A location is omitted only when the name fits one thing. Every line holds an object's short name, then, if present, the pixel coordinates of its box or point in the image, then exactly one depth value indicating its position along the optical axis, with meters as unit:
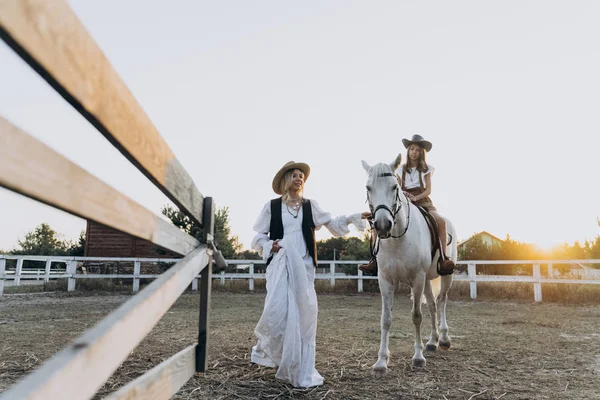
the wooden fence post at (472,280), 14.68
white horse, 4.69
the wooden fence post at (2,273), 13.95
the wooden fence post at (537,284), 13.30
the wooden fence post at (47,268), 16.29
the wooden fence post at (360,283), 16.89
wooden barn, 28.67
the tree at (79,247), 33.53
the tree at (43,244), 42.91
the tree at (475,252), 22.30
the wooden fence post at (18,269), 15.93
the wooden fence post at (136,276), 16.85
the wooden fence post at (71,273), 16.16
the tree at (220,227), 23.89
